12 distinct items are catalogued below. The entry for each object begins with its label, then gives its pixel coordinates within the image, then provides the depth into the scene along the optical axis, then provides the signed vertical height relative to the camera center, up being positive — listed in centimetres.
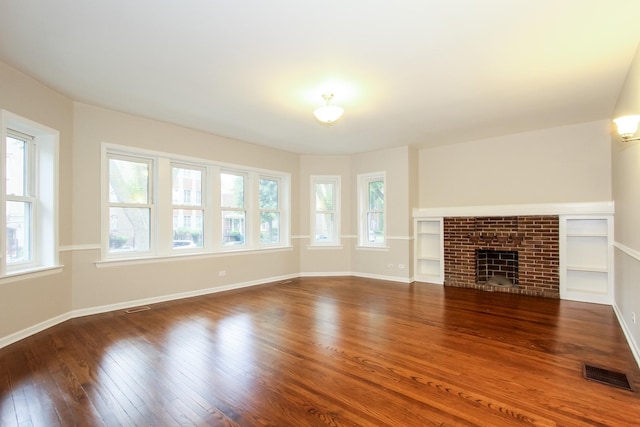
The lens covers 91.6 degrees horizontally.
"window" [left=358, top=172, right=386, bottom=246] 677 +10
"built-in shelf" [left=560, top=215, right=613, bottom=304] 468 -71
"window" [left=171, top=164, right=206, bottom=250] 508 +11
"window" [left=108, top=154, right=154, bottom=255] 441 +18
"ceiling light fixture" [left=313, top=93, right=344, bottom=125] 352 +116
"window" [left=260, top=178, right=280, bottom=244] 643 +7
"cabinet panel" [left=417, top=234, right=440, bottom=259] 640 -68
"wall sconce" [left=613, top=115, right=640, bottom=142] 259 +74
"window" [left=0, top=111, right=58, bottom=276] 336 +23
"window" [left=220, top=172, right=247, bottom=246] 575 +12
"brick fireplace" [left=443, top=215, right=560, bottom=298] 509 -69
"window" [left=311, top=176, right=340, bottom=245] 708 +9
